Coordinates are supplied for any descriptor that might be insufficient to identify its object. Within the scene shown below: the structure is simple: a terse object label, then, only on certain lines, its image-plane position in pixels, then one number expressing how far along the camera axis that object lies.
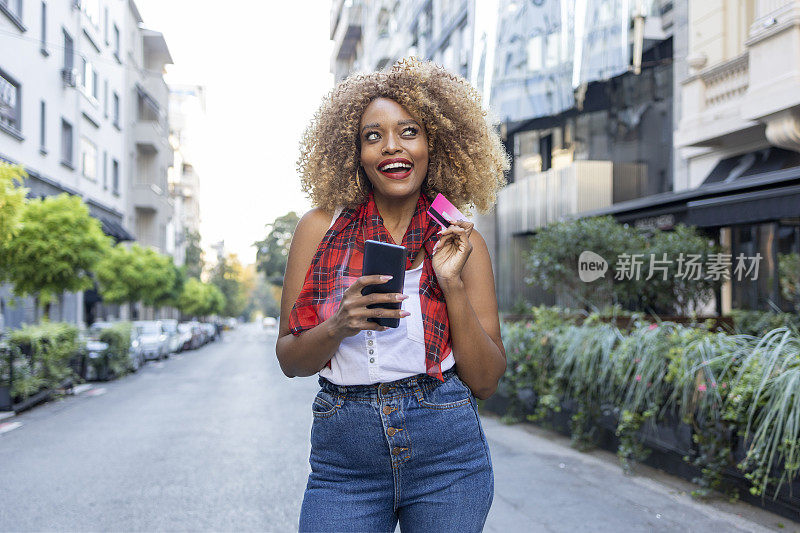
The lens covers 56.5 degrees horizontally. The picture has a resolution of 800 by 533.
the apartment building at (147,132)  37.28
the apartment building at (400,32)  26.59
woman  1.88
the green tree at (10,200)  9.29
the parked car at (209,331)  47.83
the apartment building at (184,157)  65.16
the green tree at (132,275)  25.72
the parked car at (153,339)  24.67
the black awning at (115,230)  28.40
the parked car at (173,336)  30.15
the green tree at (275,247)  74.44
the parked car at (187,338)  33.71
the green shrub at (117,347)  17.34
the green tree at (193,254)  72.69
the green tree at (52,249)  13.29
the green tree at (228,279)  87.44
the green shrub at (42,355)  11.12
